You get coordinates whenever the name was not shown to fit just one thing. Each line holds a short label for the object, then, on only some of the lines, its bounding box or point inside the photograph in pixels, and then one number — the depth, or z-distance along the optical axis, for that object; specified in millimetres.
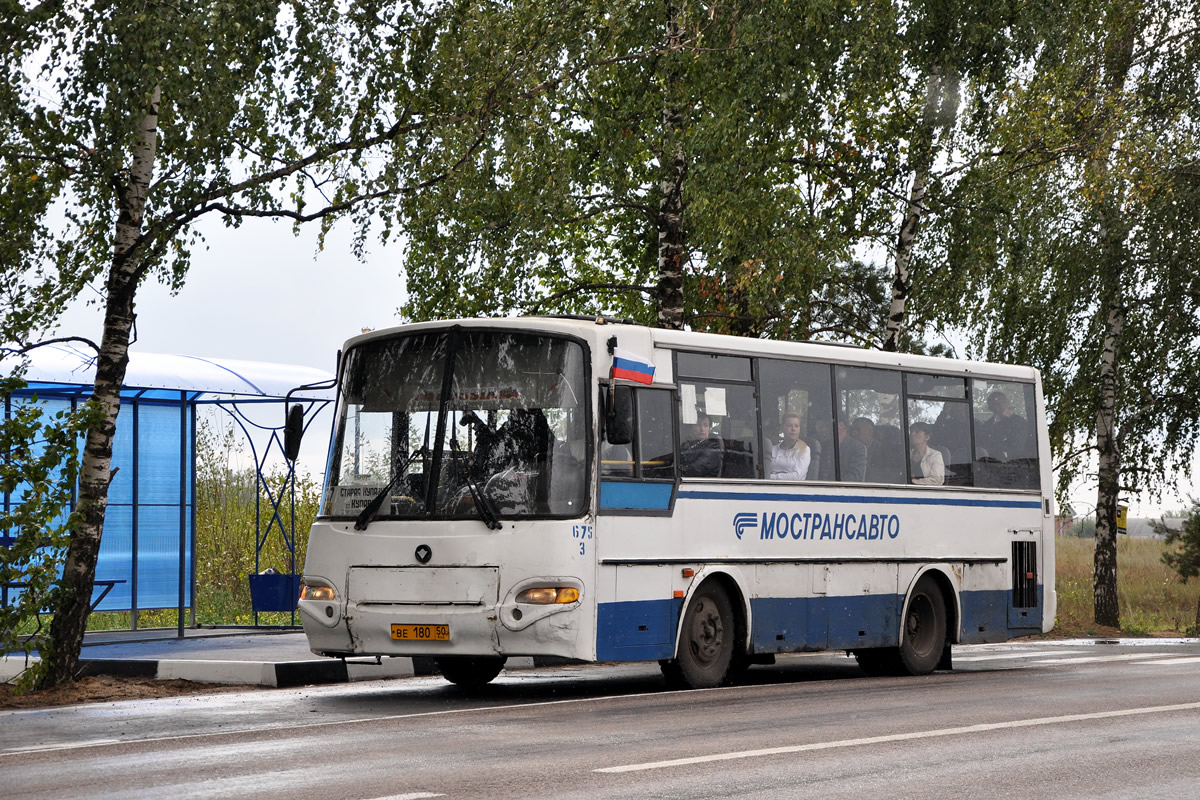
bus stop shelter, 22078
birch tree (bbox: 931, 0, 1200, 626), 30641
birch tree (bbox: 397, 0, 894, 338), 20344
